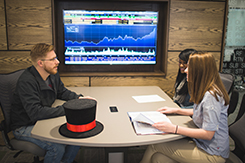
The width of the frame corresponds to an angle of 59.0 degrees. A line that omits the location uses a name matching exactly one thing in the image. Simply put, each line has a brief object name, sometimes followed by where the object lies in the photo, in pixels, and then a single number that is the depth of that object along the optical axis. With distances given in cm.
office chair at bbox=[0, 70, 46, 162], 180
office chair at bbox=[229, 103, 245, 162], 170
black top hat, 144
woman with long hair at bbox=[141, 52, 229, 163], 148
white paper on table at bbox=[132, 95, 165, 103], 225
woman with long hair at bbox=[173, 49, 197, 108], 243
